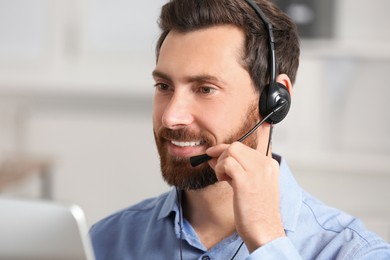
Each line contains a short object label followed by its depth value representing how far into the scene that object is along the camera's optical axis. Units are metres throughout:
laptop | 1.41
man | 1.74
